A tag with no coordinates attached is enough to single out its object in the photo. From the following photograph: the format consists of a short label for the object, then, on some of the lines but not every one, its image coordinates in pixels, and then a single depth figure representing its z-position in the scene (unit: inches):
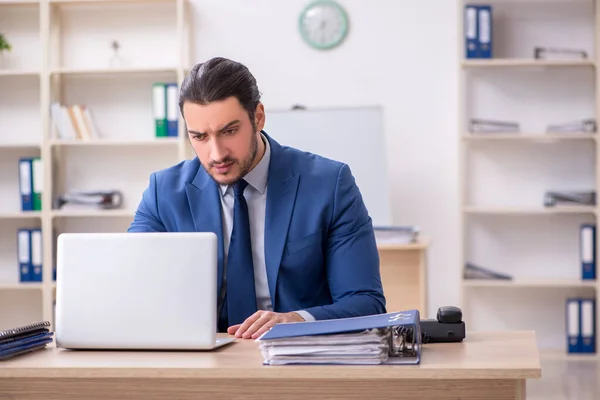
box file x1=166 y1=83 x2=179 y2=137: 211.0
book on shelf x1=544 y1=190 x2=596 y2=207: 207.3
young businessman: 88.0
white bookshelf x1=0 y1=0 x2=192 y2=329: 222.8
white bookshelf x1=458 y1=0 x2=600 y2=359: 214.2
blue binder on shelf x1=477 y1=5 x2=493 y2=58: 206.8
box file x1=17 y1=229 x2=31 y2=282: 216.7
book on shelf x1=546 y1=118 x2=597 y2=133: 205.5
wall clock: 217.2
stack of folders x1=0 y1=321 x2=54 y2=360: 72.6
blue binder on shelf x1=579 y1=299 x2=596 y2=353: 206.5
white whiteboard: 193.8
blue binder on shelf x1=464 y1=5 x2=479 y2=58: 207.0
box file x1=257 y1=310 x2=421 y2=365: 66.6
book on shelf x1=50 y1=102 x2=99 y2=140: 214.5
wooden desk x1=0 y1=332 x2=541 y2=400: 65.7
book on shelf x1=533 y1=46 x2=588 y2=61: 206.5
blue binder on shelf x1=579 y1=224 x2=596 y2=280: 207.0
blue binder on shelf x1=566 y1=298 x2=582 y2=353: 206.8
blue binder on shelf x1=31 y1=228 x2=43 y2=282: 216.1
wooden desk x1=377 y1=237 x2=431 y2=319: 173.5
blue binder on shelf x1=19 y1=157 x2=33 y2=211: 217.0
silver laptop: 71.5
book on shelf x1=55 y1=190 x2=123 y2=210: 215.6
